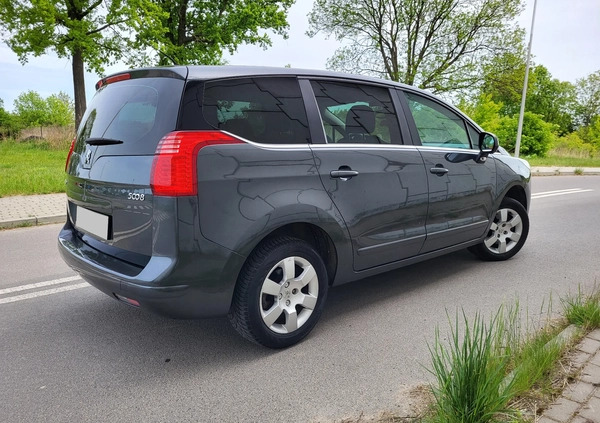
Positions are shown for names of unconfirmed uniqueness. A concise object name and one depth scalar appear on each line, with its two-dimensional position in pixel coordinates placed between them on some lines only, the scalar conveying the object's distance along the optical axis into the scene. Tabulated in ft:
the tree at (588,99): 211.00
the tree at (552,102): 216.54
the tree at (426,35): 98.12
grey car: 8.38
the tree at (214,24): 77.30
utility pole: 67.15
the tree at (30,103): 273.33
